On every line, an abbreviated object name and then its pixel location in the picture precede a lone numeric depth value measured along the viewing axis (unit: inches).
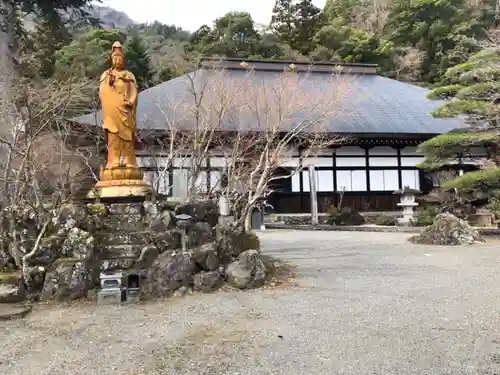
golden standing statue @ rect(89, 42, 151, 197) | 269.7
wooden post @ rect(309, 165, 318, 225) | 607.5
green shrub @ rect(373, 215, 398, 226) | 610.9
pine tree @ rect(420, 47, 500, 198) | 447.2
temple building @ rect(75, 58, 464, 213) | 637.3
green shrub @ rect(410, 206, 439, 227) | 558.6
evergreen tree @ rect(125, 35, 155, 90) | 919.7
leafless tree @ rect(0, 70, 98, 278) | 217.8
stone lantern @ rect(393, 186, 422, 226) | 583.8
